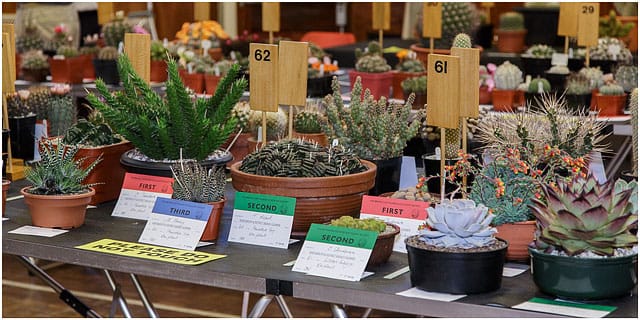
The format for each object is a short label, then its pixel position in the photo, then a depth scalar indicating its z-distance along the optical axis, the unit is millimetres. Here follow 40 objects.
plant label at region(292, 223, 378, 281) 2430
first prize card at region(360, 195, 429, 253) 2645
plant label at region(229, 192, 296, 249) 2709
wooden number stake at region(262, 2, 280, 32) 5574
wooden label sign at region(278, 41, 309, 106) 3121
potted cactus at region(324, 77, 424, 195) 3076
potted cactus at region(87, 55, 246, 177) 3051
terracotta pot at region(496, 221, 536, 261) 2531
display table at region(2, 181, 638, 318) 2262
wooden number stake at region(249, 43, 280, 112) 3146
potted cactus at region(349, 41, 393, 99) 5242
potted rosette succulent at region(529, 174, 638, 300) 2189
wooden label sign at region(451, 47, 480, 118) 2797
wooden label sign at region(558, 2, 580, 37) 5418
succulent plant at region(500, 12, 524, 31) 7098
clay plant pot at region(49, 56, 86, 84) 5895
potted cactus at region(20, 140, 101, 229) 2904
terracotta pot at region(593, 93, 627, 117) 4793
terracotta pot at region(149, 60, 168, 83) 5918
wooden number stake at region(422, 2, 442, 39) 5484
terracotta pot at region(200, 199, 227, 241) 2791
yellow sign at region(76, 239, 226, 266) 2602
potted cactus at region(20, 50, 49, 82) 6012
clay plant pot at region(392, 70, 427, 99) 5254
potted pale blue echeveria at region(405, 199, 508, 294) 2273
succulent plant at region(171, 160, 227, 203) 2791
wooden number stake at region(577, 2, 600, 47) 4957
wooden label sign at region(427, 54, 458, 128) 2744
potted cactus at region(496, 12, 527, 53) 7074
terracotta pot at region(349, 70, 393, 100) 5234
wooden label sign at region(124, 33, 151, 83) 3495
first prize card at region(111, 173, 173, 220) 3012
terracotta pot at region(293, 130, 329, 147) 3709
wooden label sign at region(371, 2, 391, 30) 6102
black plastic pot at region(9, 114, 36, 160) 3809
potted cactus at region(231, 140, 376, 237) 2773
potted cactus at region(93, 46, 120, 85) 5852
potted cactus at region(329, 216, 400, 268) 2535
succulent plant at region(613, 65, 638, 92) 5004
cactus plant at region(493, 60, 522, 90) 4996
